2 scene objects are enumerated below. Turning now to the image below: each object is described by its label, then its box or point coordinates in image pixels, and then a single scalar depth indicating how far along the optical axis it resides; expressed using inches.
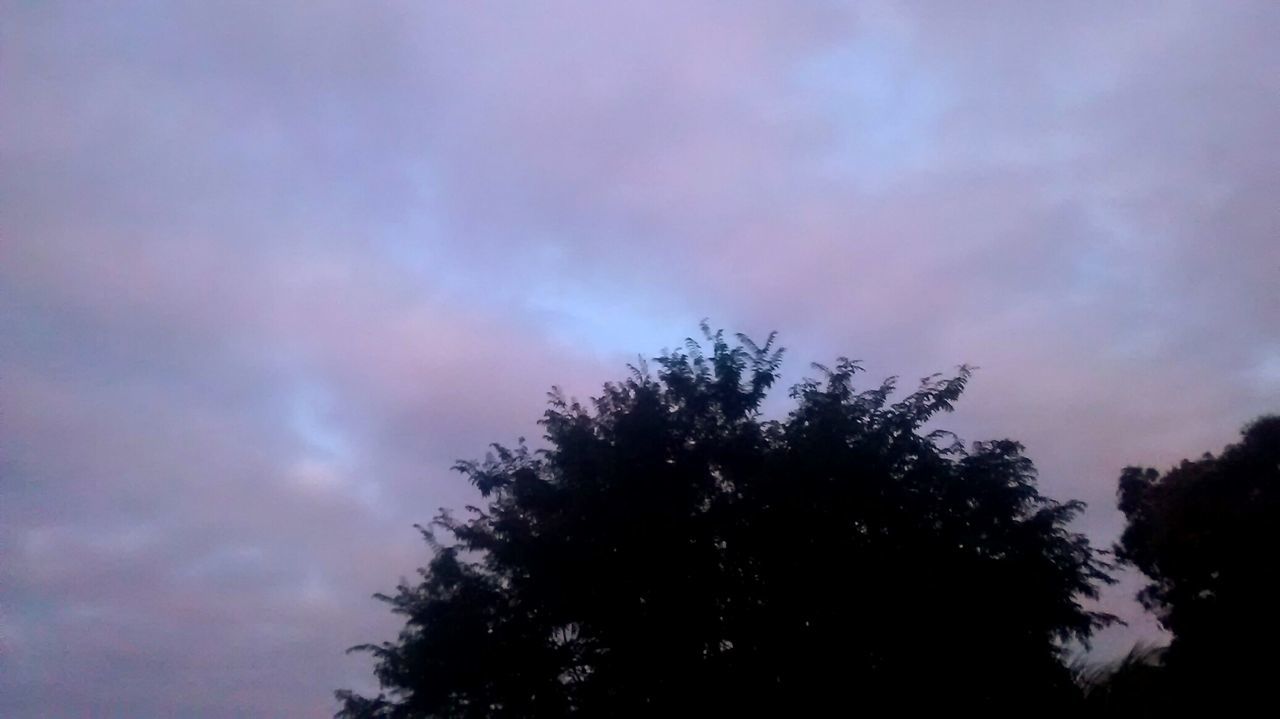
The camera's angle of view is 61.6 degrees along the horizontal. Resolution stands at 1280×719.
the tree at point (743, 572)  583.5
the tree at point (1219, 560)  827.4
